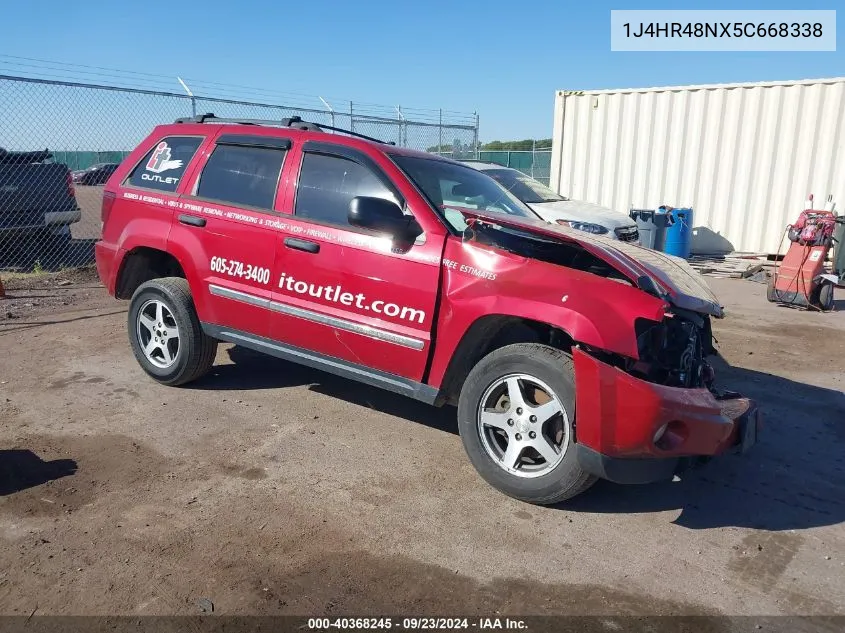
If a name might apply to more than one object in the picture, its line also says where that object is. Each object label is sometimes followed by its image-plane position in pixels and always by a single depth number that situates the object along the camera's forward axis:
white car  9.92
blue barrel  12.98
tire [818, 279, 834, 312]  8.88
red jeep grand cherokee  3.31
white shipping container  12.62
